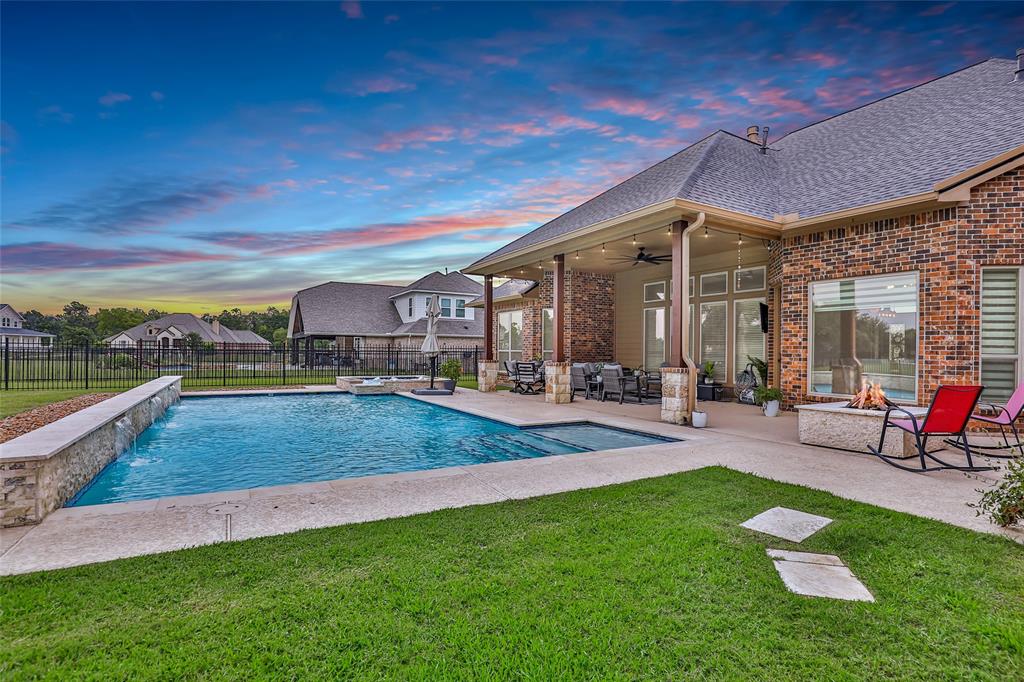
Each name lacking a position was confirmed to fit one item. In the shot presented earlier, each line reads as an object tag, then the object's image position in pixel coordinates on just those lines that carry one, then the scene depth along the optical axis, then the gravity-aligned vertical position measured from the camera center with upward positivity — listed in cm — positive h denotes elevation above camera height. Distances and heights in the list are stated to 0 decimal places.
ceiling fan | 1201 +210
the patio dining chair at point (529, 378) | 1448 -121
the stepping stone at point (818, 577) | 271 -145
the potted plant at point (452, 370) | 1518 -103
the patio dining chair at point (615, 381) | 1189 -109
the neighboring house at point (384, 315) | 2877 +149
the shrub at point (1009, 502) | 361 -125
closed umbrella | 1471 +0
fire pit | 603 -117
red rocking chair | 527 -89
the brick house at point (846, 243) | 742 +201
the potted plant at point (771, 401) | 967 -126
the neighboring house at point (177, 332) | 3751 +46
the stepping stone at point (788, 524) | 357 -145
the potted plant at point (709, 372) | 1271 -89
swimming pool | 579 -173
